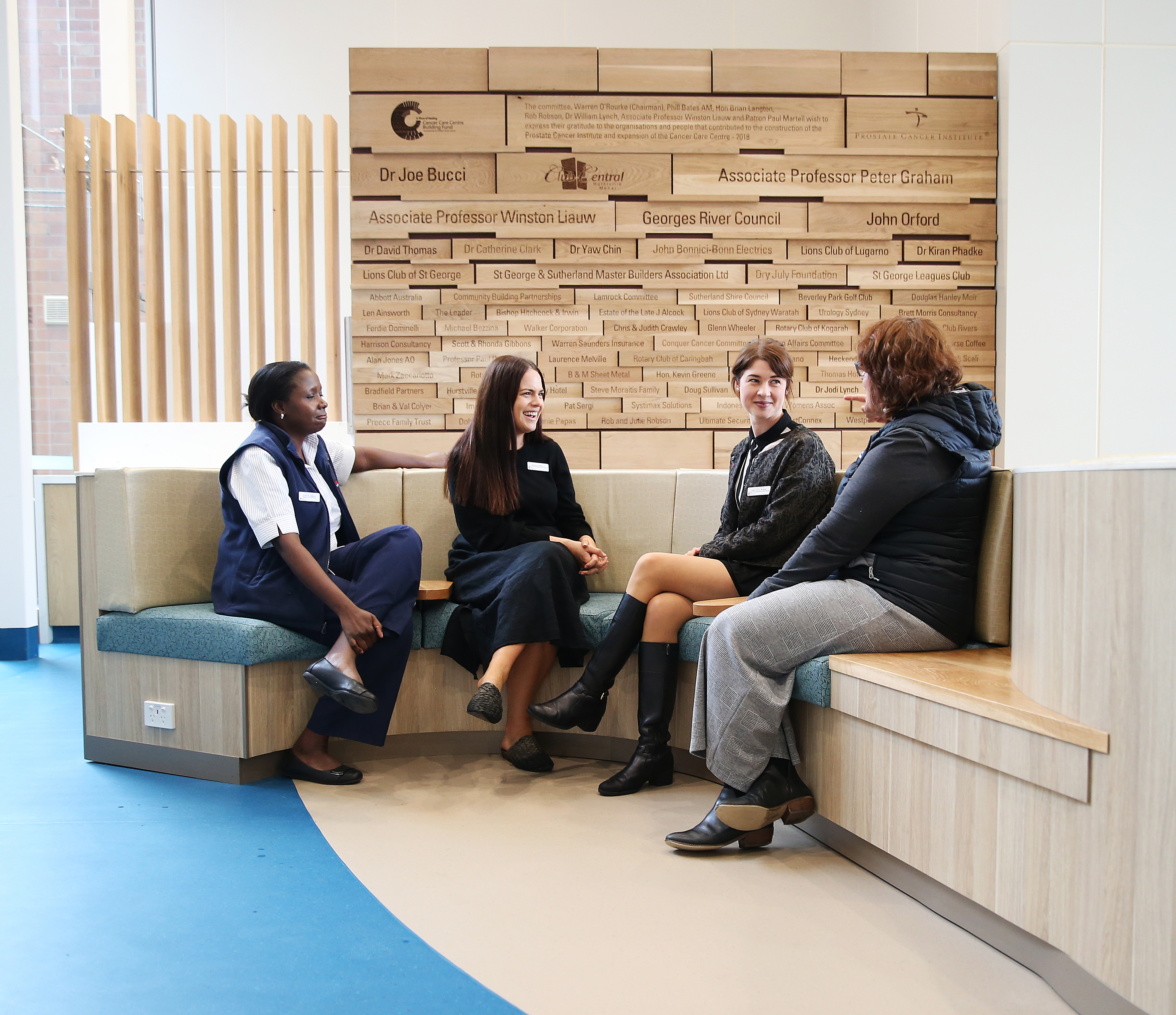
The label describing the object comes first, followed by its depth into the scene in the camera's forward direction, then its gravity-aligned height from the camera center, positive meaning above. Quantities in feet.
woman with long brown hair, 9.28 -1.13
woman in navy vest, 9.02 -1.30
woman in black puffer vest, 7.13 -1.10
